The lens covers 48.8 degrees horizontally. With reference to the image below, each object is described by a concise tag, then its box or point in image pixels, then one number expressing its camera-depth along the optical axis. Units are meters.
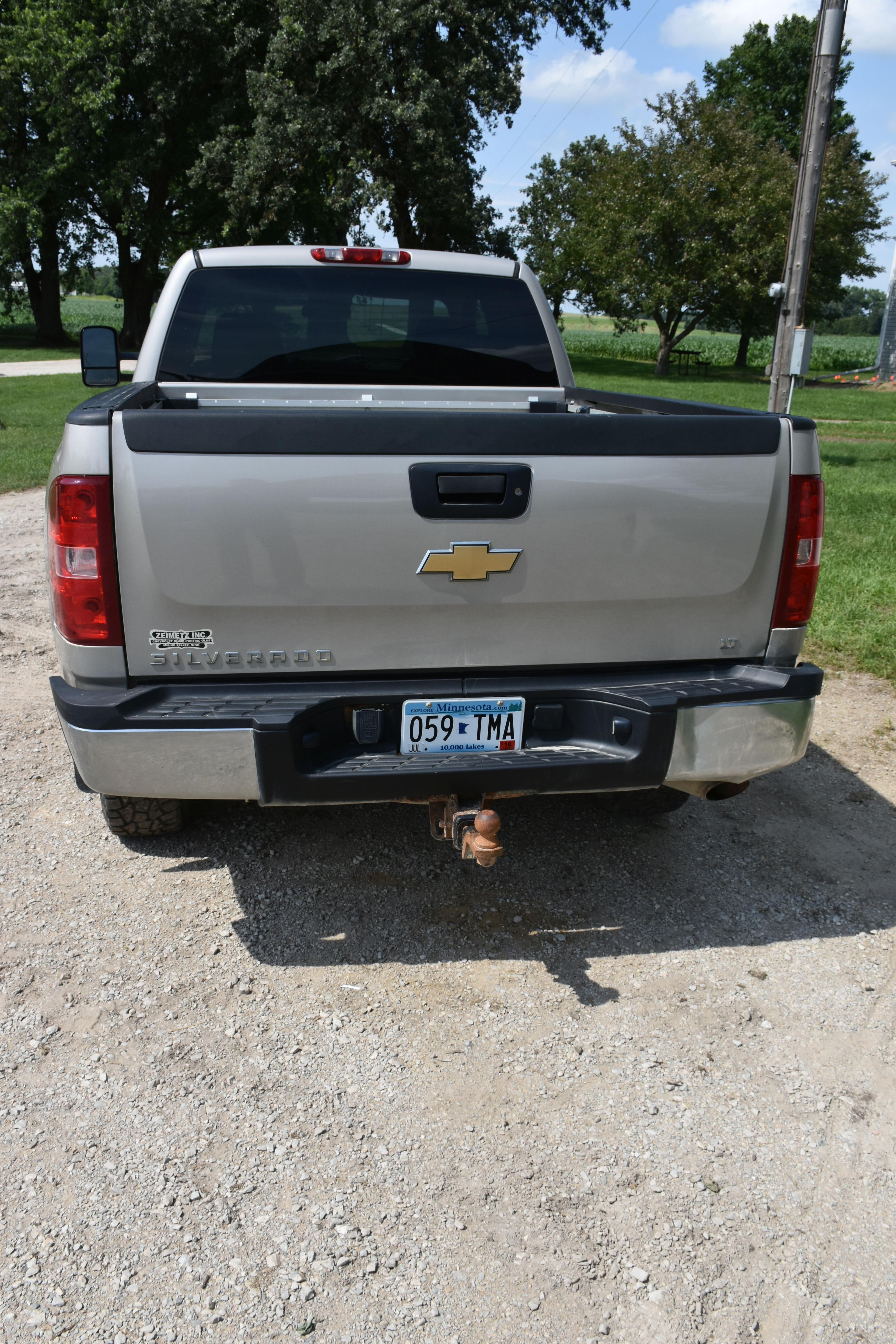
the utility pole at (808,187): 8.96
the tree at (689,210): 32.75
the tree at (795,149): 35.88
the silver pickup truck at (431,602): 2.62
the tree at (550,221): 49.22
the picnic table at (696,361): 41.09
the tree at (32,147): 26.80
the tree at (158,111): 25.75
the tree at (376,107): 23.72
